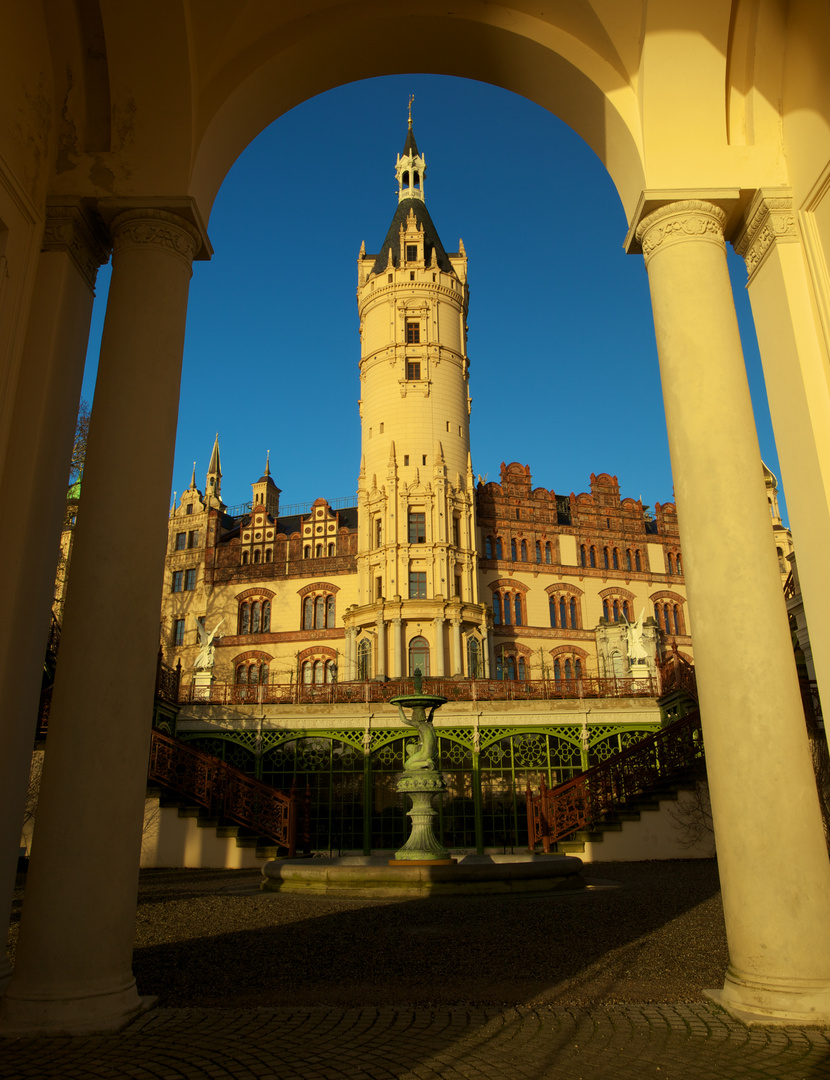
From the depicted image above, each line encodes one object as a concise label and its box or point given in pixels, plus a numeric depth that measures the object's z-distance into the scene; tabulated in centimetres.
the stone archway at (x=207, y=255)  398
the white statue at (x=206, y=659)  2863
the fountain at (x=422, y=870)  1002
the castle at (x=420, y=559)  3556
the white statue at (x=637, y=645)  3038
